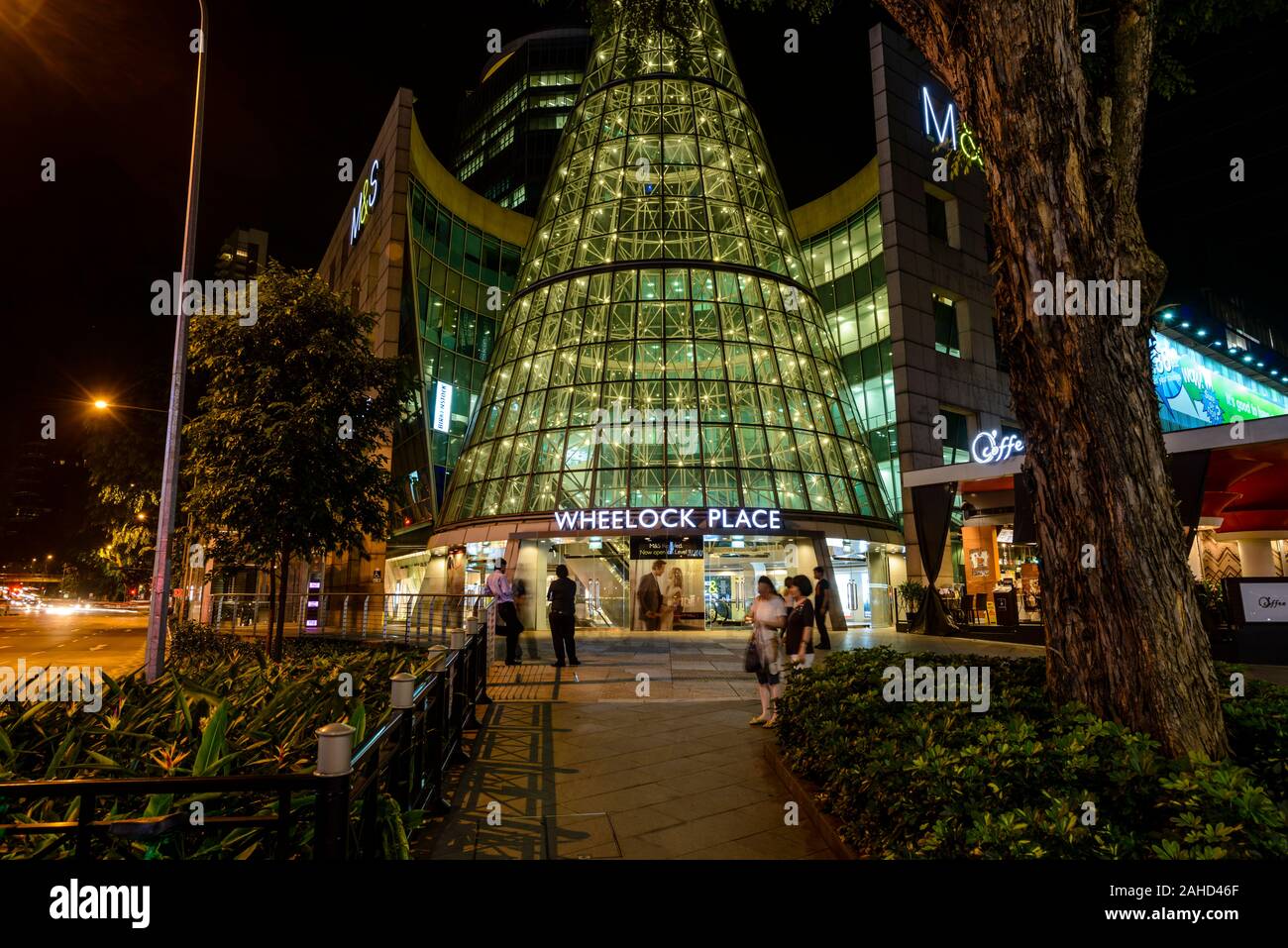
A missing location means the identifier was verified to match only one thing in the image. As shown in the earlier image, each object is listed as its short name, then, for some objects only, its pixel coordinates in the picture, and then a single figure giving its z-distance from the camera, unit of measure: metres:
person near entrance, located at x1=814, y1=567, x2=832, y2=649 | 16.88
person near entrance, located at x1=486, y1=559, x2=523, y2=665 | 13.95
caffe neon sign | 19.47
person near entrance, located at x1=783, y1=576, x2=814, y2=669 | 9.89
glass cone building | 23.02
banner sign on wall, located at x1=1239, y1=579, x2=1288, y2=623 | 14.23
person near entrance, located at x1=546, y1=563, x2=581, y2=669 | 13.58
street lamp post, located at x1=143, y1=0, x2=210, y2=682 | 12.14
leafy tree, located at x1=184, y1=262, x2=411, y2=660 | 13.59
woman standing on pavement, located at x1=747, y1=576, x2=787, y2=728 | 9.16
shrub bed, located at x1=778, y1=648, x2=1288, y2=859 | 3.29
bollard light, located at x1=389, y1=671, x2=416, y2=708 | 4.80
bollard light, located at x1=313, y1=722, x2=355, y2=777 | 2.90
